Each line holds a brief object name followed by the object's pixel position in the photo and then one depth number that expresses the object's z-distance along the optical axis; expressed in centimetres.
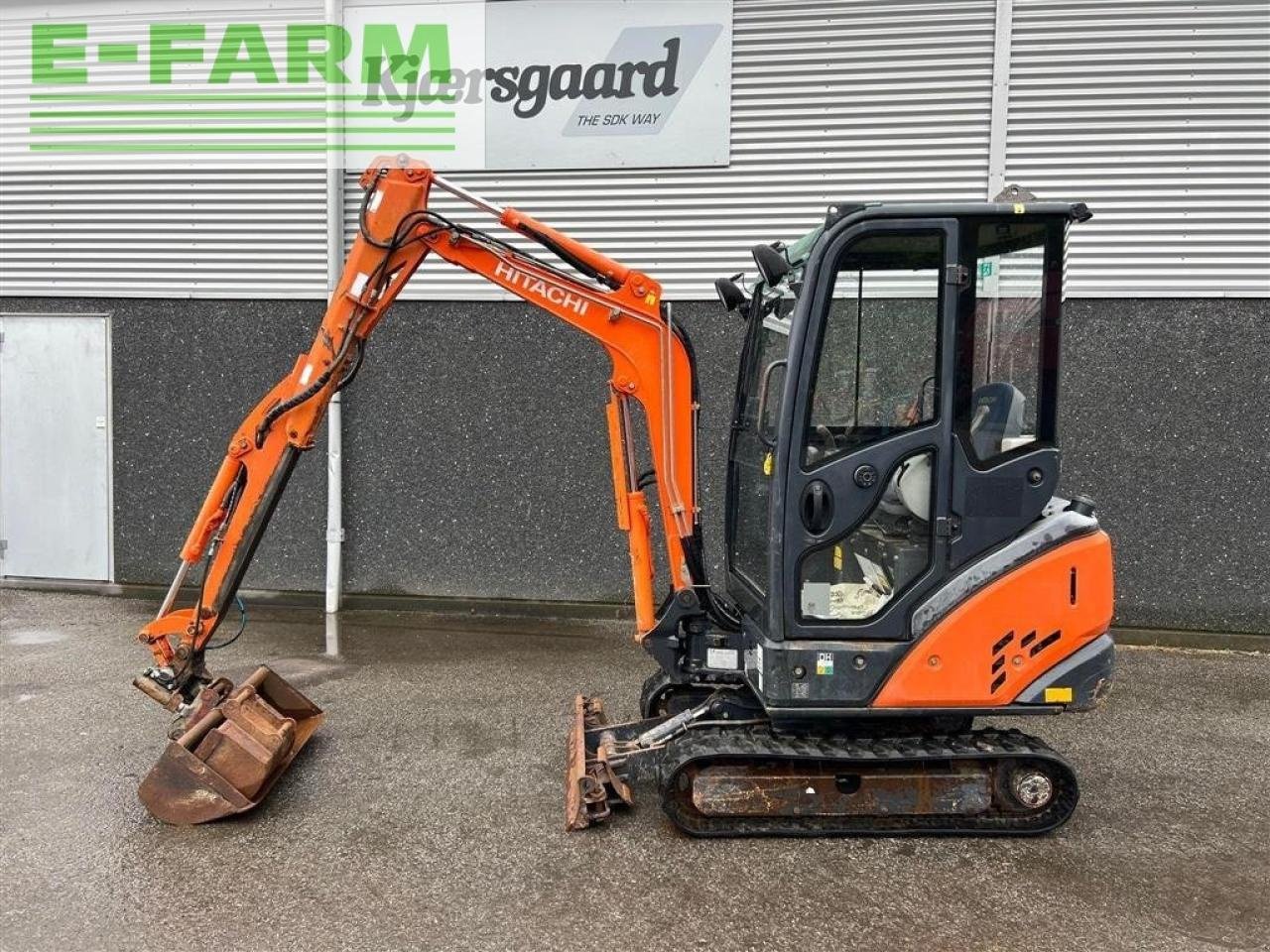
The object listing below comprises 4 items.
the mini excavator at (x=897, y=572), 324
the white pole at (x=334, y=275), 691
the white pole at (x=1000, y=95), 619
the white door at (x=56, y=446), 738
